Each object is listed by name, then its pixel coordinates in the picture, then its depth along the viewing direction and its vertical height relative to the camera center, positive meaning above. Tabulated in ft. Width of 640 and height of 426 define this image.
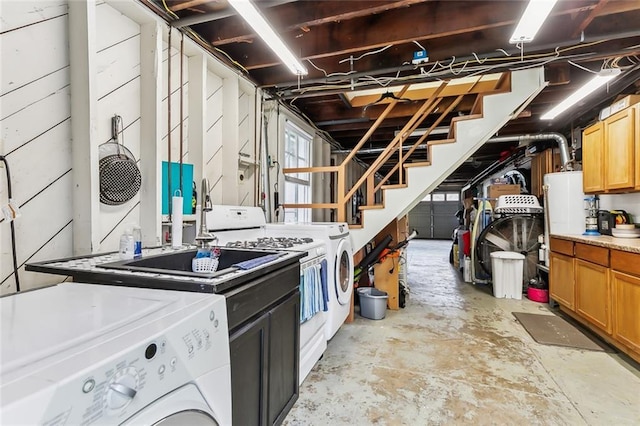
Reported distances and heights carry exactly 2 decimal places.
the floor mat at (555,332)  9.67 -4.24
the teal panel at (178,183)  7.76 +0.71
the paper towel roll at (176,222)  6.84 -0.25
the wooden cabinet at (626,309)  8.11 -2.76
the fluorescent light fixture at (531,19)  6.45 +4.30
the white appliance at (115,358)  1.69 -0.96
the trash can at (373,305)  11.96 -3.71
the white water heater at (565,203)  13.44 +0.26
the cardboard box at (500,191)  19.54 +1.19
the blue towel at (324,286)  8.05 -1.98
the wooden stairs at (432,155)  11.42 +2.15
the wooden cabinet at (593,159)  11.80 +2.00
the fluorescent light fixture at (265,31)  6.43 +4.26
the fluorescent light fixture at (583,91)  9.66 +4.29
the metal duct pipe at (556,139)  15.75 +3.93
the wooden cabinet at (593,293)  9.41 -2.78
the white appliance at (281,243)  6.97 -0.81
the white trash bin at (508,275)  15.14 -3.23
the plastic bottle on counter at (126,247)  5.26 -0.61
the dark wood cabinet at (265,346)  3.92 -2.05
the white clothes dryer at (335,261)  8.73 -1.57
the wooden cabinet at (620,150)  10.10 +2.04
